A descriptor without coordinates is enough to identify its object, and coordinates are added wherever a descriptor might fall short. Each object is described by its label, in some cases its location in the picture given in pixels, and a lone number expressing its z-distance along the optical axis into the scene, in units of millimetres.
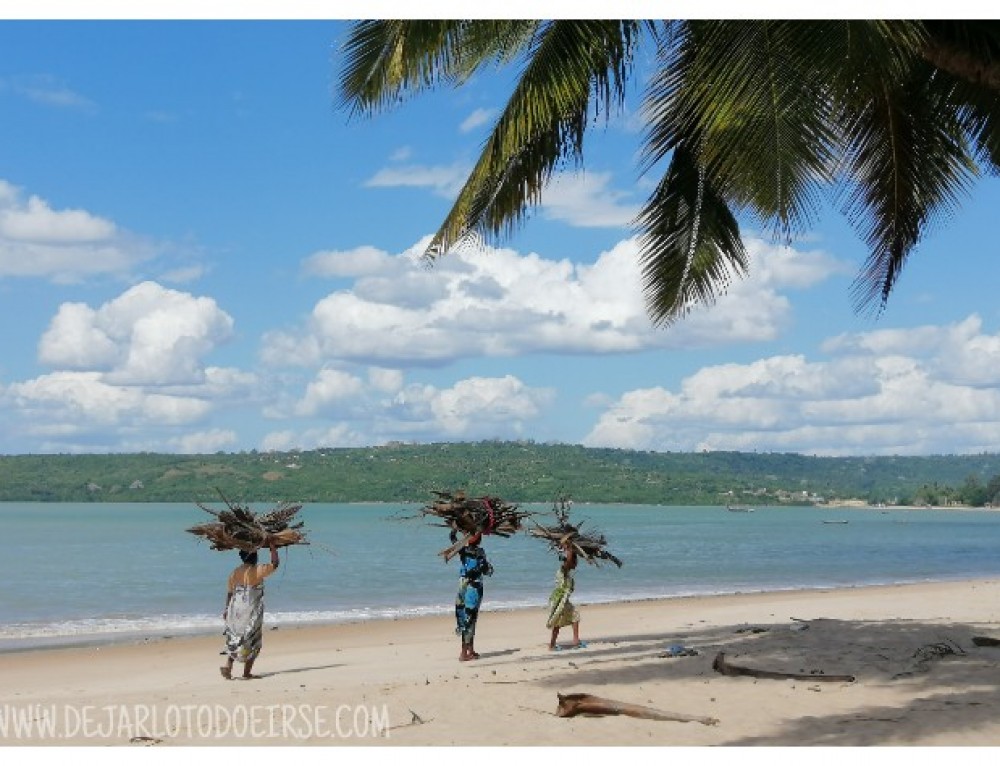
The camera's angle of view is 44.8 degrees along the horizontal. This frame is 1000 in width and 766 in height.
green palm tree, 7559
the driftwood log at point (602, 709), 8828
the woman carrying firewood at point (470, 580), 12586
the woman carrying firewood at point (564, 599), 13211
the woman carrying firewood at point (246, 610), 11727
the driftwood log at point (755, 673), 10633
